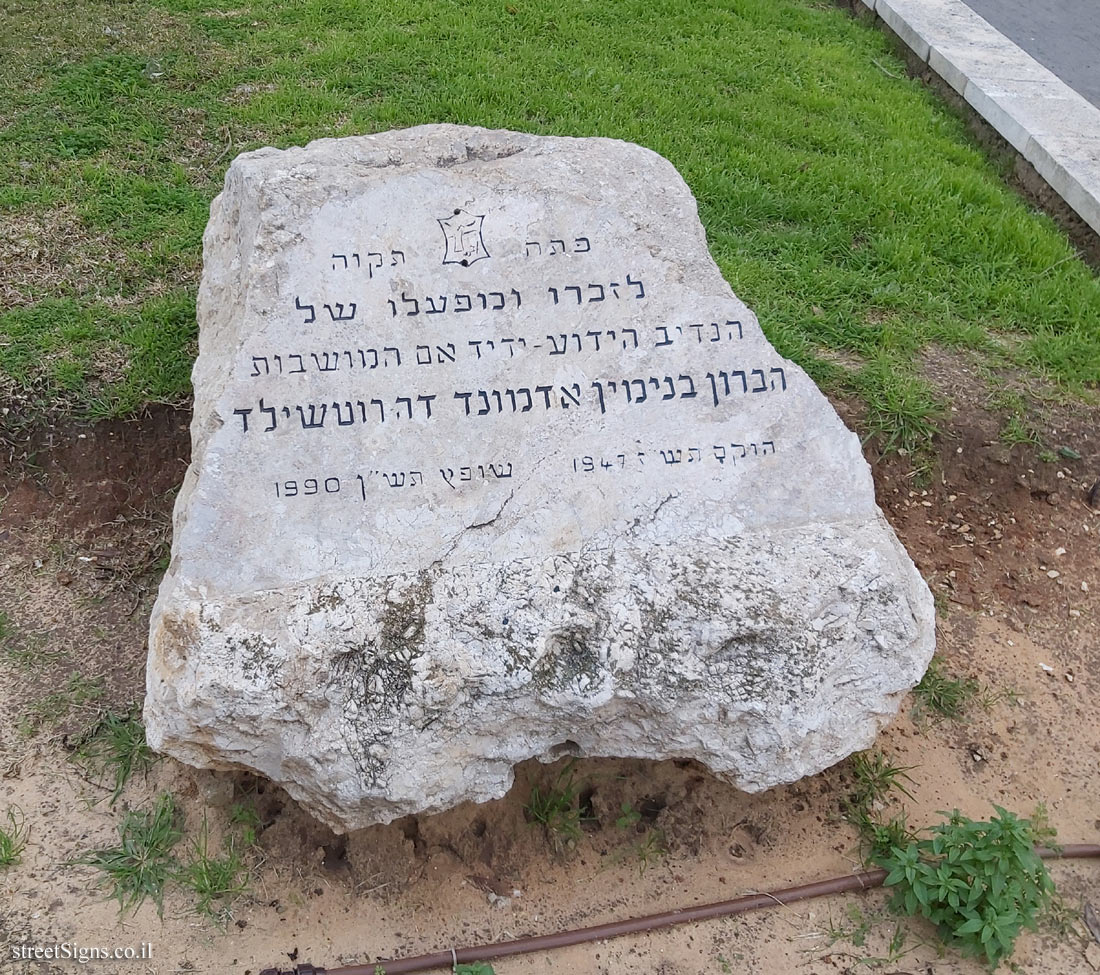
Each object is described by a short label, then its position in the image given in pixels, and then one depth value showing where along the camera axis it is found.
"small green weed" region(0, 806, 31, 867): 2.47
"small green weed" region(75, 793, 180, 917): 2.43
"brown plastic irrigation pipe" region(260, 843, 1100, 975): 2.30
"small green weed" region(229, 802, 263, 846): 2.55
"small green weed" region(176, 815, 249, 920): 2.42
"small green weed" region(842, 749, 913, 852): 2.60
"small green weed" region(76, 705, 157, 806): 2.68
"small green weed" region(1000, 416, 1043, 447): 3.60
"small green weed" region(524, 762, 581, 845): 2.61
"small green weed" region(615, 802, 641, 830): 2.64
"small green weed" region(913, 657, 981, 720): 2.99
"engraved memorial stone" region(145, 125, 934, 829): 2.15
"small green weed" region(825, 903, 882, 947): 2.43
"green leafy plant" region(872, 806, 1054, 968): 2.33
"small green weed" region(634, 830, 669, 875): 2.59
